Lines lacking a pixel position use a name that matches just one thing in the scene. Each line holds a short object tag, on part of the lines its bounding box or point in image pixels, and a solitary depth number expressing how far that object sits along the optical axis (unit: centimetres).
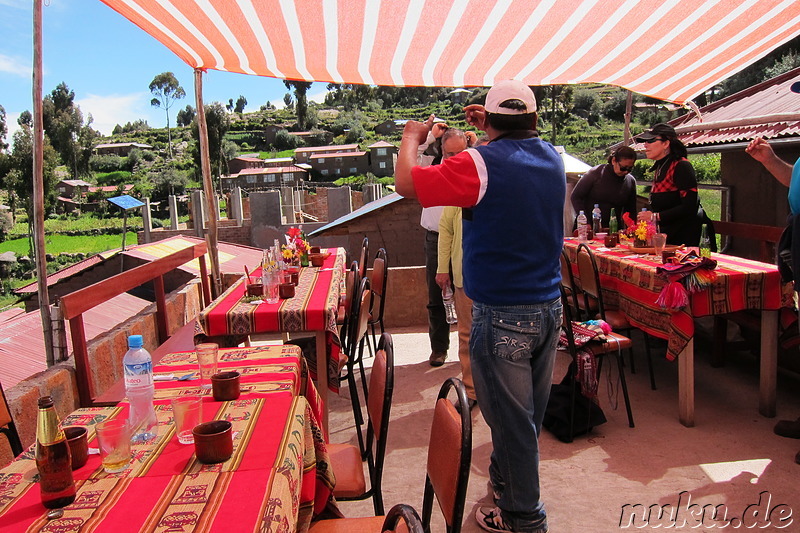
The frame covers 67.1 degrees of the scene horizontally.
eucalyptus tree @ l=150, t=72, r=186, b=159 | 10881
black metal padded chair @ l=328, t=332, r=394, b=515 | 209
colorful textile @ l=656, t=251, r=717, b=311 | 369
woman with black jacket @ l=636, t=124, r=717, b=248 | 480
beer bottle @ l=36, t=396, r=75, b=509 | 142
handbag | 369
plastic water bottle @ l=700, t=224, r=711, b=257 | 401
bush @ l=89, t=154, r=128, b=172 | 8638
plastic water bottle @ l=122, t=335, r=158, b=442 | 186
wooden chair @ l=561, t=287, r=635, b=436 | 369
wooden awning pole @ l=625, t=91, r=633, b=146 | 717
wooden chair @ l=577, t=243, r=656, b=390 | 441
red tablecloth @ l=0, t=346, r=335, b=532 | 134
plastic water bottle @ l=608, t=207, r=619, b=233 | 540
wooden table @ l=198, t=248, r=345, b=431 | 360
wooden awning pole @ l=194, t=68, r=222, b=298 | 485
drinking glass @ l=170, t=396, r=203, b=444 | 179
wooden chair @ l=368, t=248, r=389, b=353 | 465
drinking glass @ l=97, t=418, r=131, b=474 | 162
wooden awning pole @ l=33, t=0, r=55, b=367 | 331
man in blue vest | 221
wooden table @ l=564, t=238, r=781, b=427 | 373
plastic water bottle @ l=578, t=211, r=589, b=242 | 576
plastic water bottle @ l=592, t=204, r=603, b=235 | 573
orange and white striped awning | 339
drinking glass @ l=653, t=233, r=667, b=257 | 456
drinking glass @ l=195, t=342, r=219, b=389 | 227
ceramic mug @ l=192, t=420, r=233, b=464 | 162
